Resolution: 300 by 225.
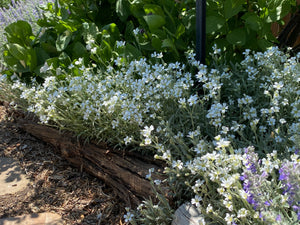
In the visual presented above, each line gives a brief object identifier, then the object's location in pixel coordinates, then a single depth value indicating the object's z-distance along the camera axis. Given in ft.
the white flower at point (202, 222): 4.29
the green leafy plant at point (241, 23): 6.75
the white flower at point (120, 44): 7.45
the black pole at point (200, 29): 6.16
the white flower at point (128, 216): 5.11
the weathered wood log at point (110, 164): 5.94
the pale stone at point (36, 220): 6.50
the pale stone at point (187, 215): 4.63
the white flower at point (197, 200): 4.44
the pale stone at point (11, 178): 7.58
